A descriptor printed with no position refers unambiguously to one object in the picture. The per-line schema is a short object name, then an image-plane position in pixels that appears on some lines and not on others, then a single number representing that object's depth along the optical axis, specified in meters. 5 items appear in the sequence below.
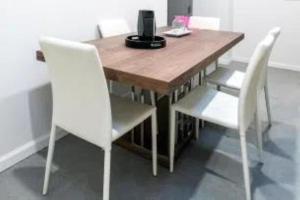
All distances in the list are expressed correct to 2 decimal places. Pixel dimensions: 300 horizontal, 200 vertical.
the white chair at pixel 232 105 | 1.45
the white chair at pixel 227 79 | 2.26
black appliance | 1.87
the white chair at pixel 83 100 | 1.25
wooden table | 1.35
